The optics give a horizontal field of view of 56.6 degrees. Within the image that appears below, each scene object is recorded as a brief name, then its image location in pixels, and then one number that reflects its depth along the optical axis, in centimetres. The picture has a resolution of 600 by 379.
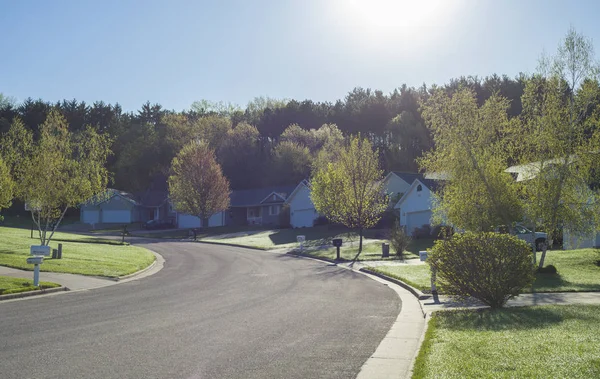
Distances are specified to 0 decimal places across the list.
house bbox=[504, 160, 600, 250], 2283
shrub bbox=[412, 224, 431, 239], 4297
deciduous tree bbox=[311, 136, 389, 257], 3988
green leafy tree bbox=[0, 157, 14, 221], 3198
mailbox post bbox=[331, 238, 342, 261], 3278
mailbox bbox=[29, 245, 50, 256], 1911
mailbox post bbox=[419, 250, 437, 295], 1684
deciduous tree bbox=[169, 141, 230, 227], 6438
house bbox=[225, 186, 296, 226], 7112
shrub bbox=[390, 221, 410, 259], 3347
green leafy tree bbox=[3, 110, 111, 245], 2970
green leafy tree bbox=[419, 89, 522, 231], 2452
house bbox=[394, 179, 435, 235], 4503
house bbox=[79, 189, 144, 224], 8150
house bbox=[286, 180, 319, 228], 6312
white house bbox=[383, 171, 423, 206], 5404
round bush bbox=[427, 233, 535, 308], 1334
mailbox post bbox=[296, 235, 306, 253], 3721
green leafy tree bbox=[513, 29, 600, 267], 2255
